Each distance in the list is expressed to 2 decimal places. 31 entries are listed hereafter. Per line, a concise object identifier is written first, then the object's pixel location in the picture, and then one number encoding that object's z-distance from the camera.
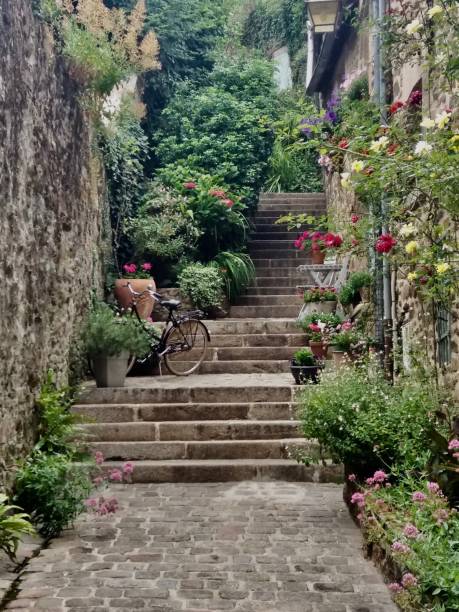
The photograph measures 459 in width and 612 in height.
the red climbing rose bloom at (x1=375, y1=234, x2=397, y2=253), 4.62
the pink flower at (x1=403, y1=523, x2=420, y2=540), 2.95
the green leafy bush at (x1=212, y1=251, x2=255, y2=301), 10.98
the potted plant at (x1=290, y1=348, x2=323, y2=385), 7.39
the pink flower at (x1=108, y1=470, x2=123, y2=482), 4.66
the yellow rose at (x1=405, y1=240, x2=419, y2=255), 3.77
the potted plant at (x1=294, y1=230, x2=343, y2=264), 5.92
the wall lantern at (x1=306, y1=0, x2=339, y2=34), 8.29
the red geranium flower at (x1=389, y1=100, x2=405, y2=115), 5.24
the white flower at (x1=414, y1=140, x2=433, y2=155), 3.45
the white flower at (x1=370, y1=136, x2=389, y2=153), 3.65
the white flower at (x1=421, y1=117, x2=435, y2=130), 3.40
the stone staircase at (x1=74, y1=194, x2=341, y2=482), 6.07
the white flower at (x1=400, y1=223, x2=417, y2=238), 3.84
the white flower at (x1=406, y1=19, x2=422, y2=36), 3.52
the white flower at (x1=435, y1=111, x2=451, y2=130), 3.32
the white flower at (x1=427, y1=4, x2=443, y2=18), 3.41
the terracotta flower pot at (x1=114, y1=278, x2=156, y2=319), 9.30
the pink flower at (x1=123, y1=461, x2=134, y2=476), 4.70
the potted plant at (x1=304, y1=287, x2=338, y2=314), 9.08
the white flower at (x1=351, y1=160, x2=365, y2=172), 3.71
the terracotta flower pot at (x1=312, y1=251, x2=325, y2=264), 11.20
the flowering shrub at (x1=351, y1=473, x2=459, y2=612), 2.77
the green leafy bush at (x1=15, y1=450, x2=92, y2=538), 4.64
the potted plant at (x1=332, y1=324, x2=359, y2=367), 7.49
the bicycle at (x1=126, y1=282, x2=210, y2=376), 8.29
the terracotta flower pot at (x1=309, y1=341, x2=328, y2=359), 8.18
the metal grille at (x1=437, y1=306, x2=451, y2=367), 4.70
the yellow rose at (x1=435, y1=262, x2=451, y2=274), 3.29
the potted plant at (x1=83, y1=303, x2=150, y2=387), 7.46
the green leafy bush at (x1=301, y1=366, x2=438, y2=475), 4.45
